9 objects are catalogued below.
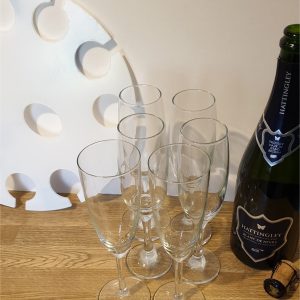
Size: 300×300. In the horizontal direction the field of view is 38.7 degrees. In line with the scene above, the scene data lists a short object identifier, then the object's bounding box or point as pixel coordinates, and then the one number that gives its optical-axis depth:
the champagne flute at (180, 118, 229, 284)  0.54
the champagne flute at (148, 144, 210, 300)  0.48
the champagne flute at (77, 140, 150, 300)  0.49
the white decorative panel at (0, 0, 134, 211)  0.60
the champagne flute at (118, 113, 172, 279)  0.56
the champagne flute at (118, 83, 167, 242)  0.60
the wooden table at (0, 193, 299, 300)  0.58
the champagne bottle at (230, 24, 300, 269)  0.55
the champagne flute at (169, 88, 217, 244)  0.59
